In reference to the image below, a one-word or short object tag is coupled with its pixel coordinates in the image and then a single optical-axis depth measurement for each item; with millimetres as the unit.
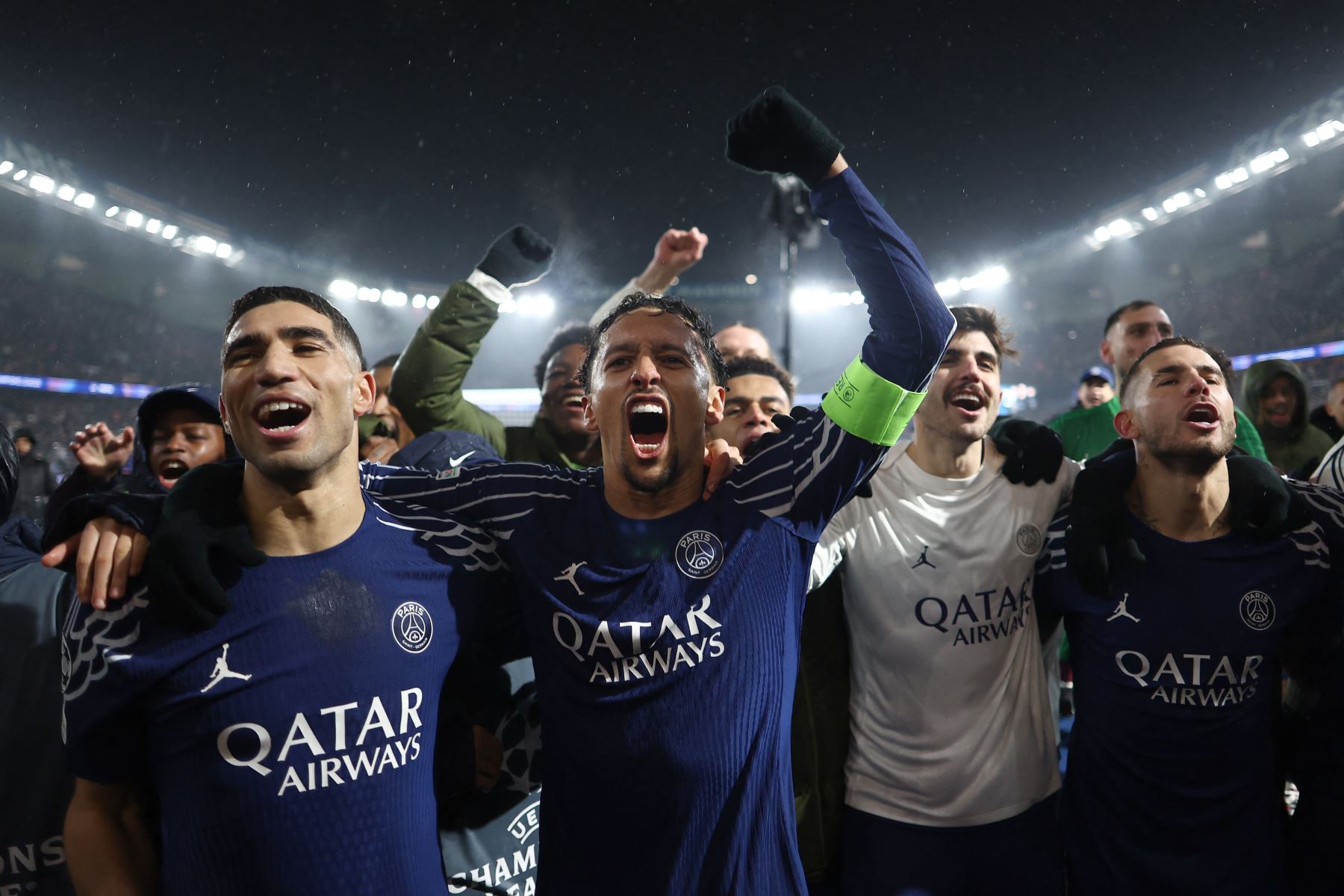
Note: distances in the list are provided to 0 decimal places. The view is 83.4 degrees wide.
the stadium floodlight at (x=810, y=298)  26891
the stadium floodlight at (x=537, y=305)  25375
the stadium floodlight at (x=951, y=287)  25155
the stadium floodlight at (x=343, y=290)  23809
